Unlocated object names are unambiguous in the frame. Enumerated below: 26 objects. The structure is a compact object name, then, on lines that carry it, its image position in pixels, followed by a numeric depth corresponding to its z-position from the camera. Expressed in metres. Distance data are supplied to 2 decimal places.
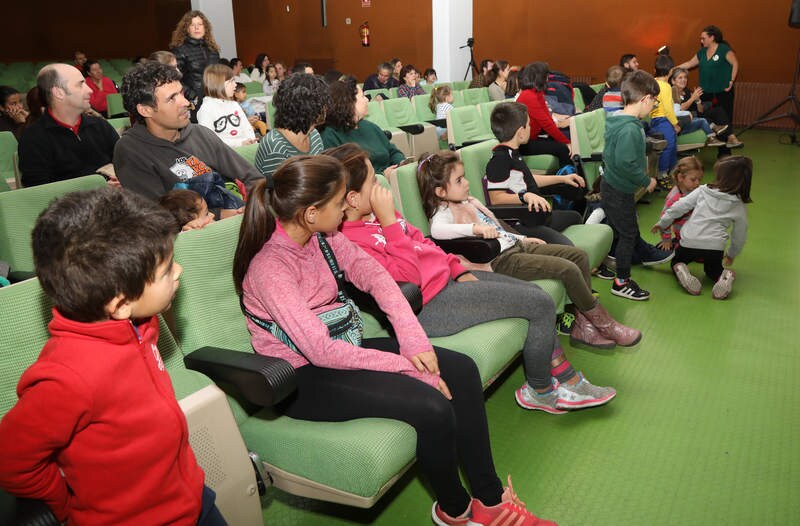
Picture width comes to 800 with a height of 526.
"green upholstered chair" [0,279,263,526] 1.33
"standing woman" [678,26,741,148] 8.34
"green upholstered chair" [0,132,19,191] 3.95
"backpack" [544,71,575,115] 6.61
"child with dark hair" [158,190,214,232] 2.07
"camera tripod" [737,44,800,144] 8.08
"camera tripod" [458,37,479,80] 9.94
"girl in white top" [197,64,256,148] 3.74
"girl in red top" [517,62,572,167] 5.16
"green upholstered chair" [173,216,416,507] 1.47
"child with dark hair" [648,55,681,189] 5.56
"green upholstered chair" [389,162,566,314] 2.64
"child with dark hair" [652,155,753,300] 3.33
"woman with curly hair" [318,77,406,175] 3.44
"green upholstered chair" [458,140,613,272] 3.03
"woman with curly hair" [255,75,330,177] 2.80
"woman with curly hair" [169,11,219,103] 4.55
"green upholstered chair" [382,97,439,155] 5.48
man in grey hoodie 2.35
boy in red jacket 1.04
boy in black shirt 2.98
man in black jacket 2.87
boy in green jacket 3.35
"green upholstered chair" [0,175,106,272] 2.34
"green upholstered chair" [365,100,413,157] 5.23
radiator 9.24
